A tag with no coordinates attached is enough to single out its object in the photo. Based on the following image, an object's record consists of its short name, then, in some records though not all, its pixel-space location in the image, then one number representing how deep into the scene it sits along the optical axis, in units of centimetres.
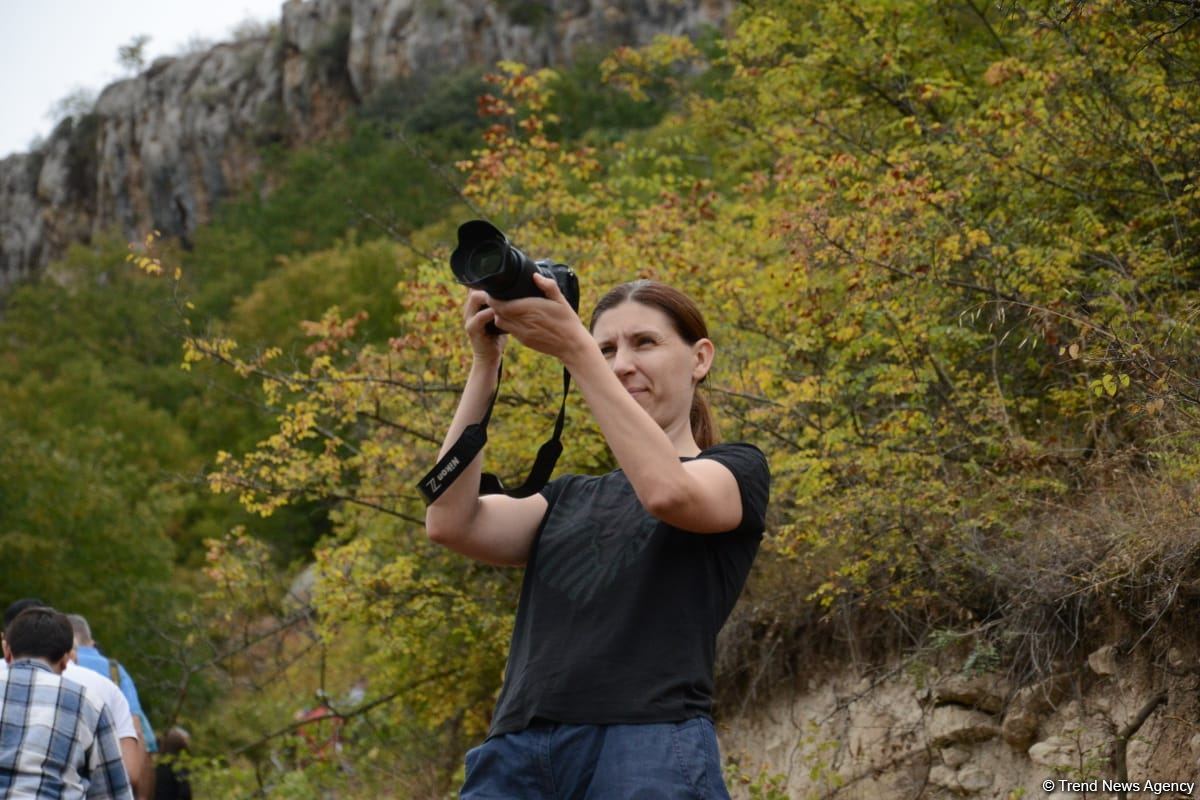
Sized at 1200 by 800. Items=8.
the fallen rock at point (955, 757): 651
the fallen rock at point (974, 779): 636
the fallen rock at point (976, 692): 643
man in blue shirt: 715
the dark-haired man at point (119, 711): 595
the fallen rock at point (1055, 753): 586
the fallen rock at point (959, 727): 642
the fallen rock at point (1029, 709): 611
